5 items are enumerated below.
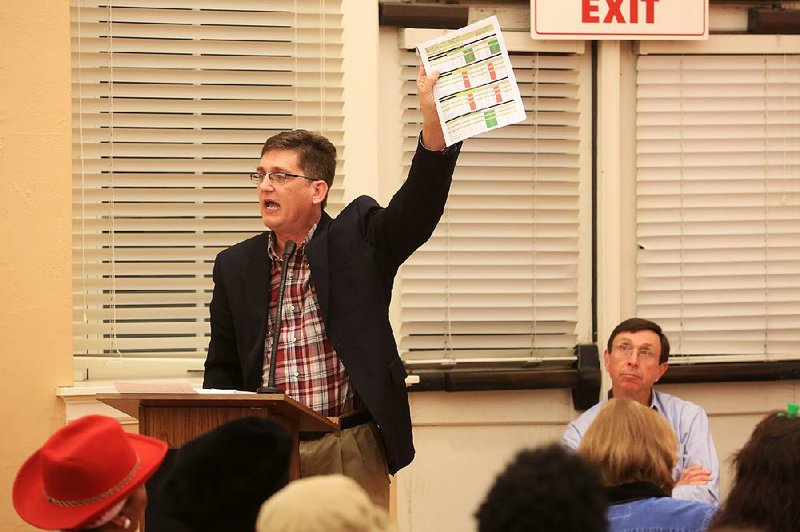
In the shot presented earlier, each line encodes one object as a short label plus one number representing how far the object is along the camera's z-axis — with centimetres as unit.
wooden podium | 591
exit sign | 1028
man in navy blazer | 661
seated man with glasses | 880
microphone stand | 634
